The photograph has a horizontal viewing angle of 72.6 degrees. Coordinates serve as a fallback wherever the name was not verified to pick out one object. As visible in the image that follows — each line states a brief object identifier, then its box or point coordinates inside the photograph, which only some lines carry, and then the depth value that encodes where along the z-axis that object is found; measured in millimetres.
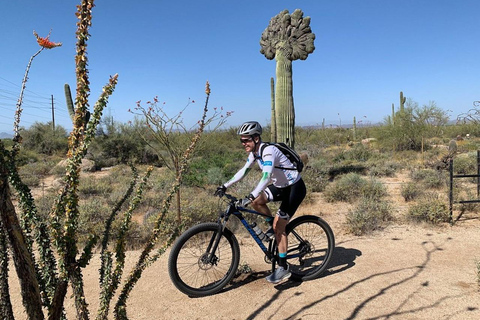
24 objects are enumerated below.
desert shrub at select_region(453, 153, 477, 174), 10962
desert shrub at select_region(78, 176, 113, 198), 9492
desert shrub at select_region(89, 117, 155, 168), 17356
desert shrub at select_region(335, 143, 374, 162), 16094
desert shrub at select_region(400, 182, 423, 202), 7902
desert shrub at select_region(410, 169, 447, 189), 8997
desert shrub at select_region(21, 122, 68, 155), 20750
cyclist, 3414
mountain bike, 3379
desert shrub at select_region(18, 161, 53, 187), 11783
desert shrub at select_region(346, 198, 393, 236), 5602
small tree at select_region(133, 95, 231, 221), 5605
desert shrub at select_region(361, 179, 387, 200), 7992
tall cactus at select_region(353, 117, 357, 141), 29553
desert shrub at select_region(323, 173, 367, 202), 8125
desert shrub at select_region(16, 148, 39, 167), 16847
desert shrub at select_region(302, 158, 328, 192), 9380
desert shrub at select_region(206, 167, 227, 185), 10469
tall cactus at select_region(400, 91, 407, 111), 21870
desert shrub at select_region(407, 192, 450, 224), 5859
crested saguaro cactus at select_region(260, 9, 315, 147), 10485
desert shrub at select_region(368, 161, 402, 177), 11773
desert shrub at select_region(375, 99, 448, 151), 18969
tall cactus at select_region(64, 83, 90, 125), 13638
